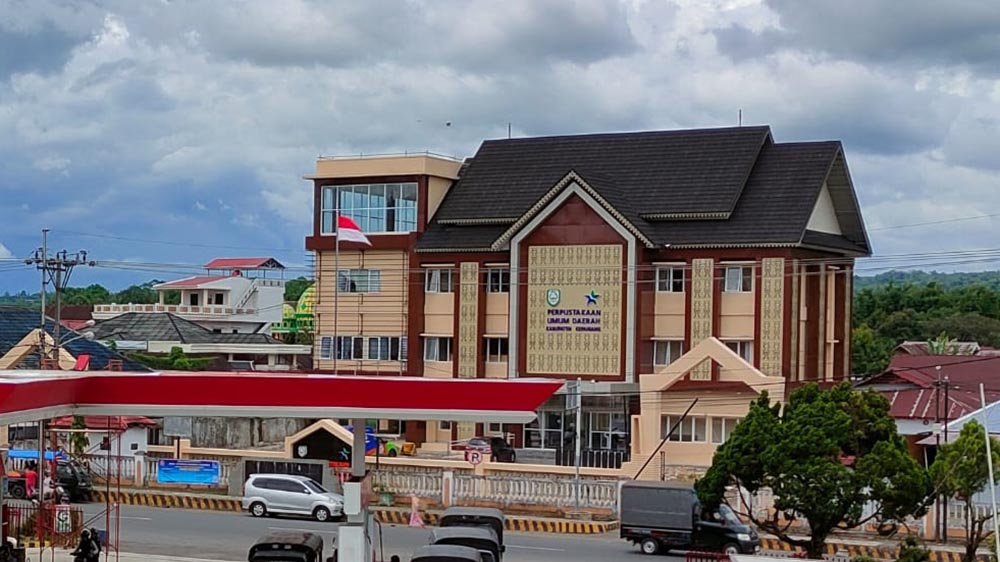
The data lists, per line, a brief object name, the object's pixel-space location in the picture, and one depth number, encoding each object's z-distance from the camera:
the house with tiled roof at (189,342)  86.94
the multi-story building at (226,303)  115.94
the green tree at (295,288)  169.75
